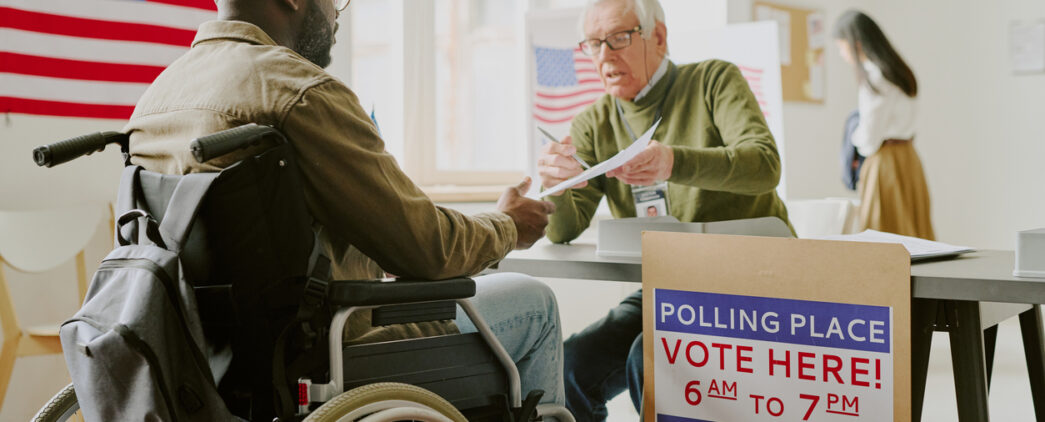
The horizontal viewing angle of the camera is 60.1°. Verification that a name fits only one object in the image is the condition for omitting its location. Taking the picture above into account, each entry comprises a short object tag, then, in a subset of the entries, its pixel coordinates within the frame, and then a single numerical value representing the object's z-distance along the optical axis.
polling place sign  1.28
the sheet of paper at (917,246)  1.44
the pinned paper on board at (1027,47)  5.34
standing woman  4.10
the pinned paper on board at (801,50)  5.23
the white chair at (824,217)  4.12
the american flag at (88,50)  2.43
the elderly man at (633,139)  1.87
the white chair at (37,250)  2.25
